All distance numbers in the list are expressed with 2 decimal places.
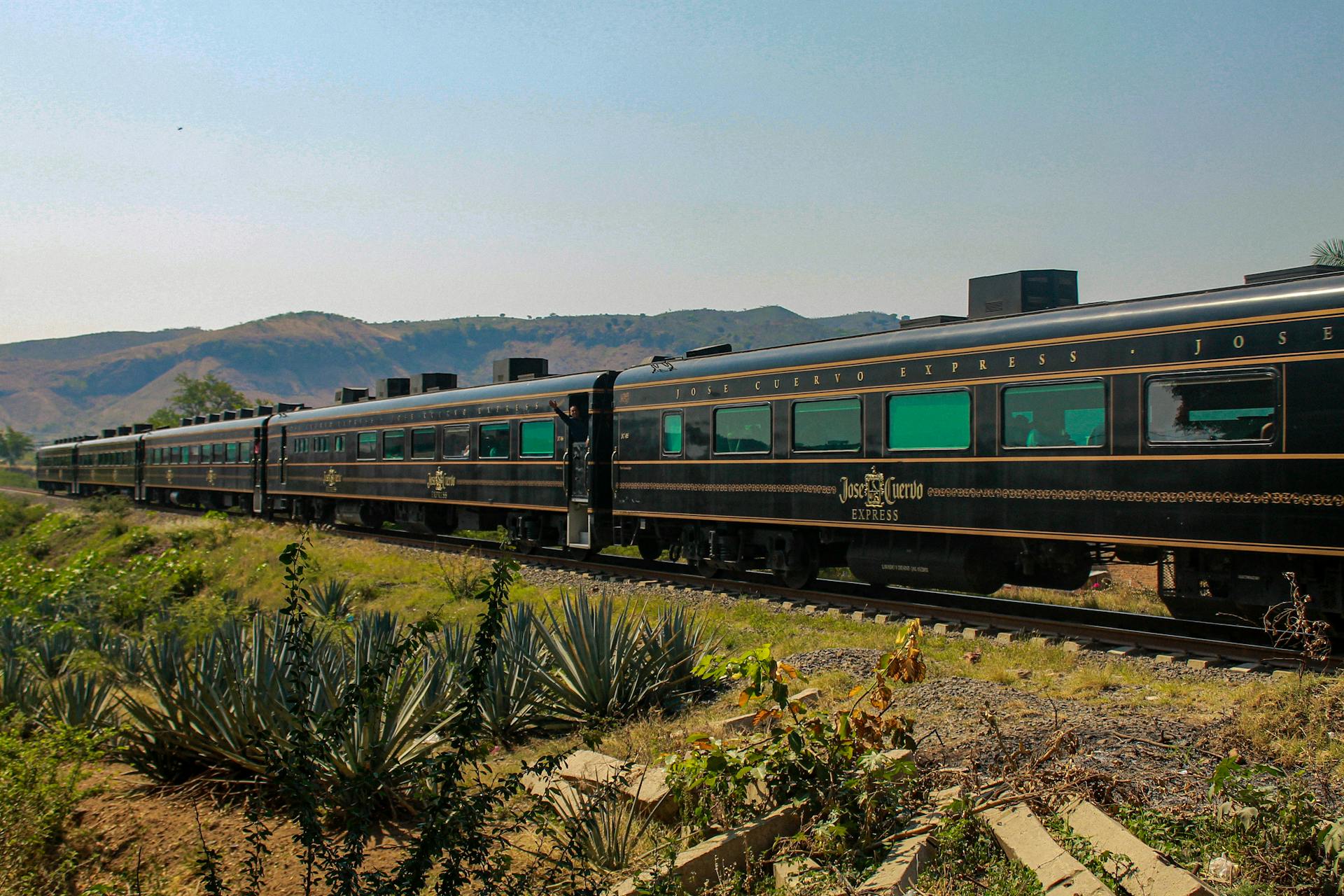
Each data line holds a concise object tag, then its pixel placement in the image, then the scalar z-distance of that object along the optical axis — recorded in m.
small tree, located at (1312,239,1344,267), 23.28
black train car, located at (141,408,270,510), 32.41
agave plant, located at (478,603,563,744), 7.04
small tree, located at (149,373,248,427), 85.12
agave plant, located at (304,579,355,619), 13.50
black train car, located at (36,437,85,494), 53.59
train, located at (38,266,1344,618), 8.71
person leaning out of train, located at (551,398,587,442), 17.22
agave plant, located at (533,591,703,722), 7.45
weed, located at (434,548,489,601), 14.67
